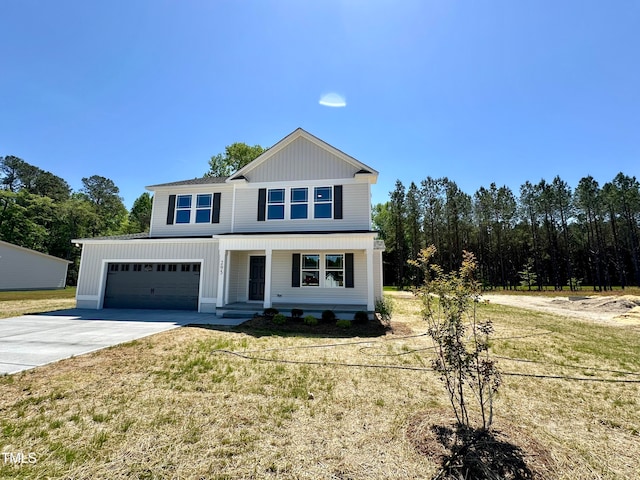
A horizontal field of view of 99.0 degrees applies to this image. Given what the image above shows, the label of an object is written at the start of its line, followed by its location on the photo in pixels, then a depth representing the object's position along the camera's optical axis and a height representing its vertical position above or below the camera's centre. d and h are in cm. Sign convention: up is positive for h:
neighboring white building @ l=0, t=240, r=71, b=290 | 2492 +89
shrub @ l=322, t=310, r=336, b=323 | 1027 -139
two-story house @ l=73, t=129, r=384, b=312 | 1211 +151
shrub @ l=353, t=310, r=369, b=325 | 996 -140
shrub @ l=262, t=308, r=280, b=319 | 1062 -127
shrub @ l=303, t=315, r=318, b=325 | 979 -146
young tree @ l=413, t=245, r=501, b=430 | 312 -33
